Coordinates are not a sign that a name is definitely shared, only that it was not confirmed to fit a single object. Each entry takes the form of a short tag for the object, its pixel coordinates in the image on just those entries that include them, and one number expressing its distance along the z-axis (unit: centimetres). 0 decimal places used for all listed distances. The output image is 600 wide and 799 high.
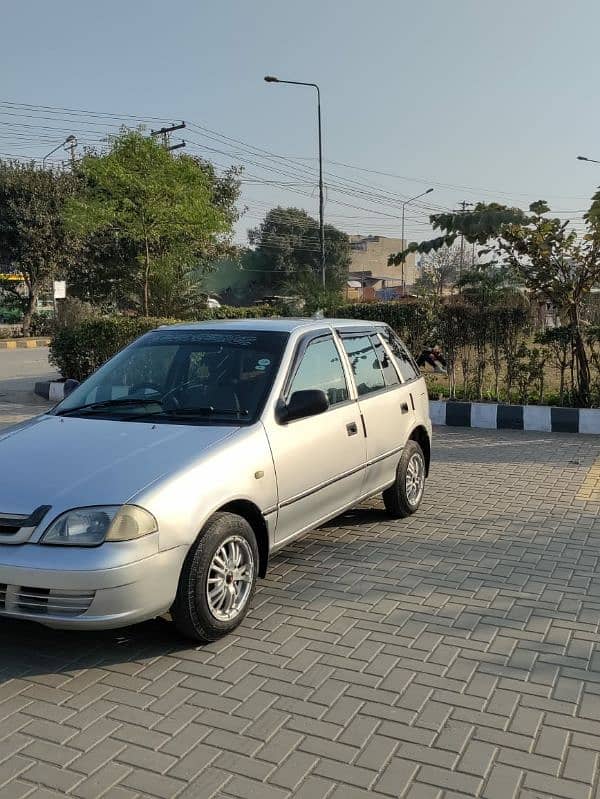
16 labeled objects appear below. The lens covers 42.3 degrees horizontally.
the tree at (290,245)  6669
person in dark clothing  1184
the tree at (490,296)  1161
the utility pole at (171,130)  3845
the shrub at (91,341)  1335
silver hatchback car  358
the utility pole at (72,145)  3984
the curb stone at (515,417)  1052
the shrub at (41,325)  3622
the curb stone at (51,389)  1402
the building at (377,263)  9738
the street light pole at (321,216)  2862
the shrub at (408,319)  1194
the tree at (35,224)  3234
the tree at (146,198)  1708
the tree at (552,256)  1096
